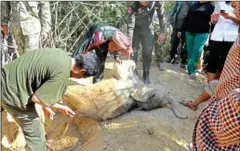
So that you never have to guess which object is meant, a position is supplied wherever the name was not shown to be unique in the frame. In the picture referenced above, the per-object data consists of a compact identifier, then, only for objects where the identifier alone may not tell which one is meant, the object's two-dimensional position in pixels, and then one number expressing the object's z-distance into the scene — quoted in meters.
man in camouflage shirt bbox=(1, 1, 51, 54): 3.94
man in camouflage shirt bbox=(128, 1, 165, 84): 4.51
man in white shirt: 3.87
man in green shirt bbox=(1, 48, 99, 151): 2.45
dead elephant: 3.77
